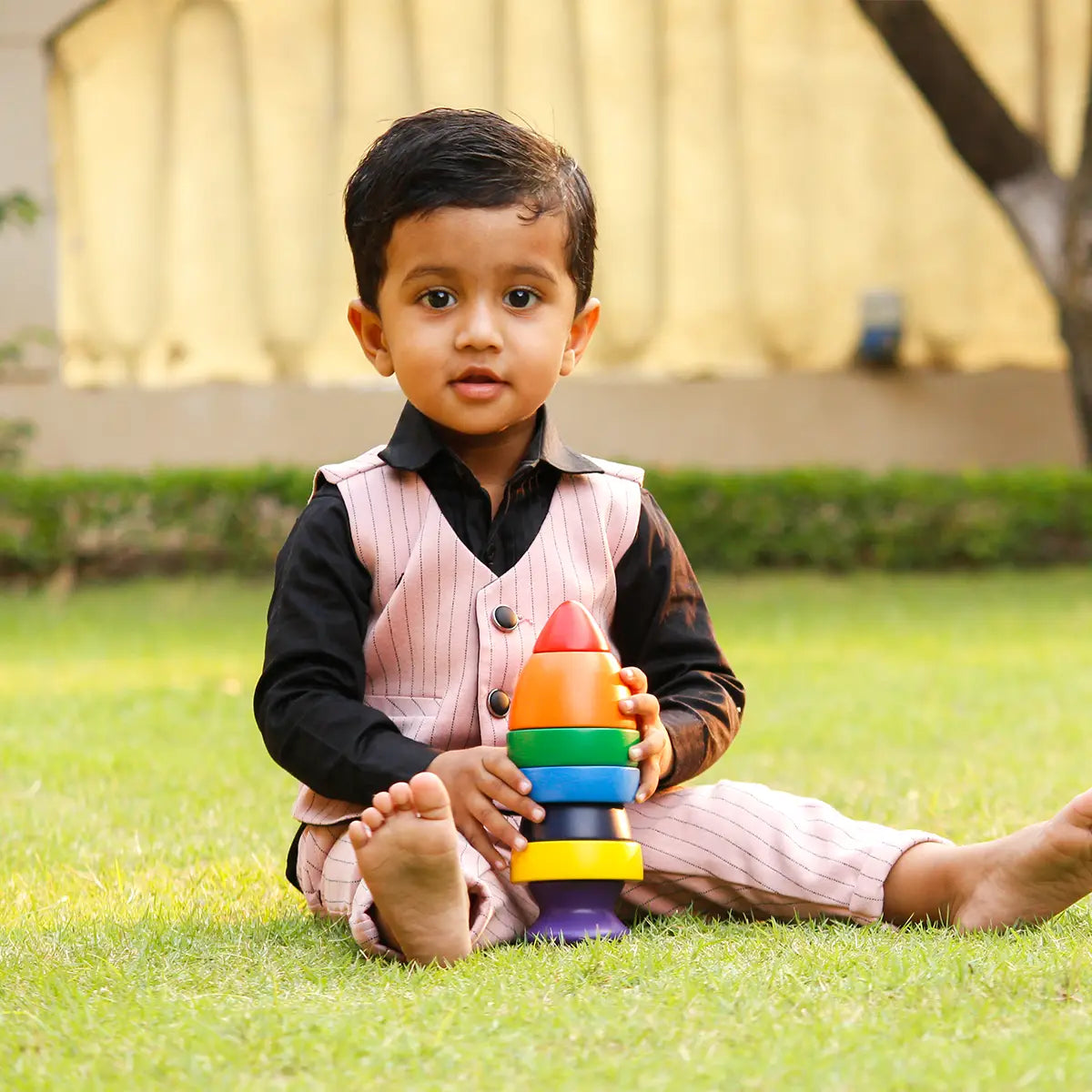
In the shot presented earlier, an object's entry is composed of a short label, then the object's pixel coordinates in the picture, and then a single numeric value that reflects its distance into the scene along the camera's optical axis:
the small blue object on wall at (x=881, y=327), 11.09
